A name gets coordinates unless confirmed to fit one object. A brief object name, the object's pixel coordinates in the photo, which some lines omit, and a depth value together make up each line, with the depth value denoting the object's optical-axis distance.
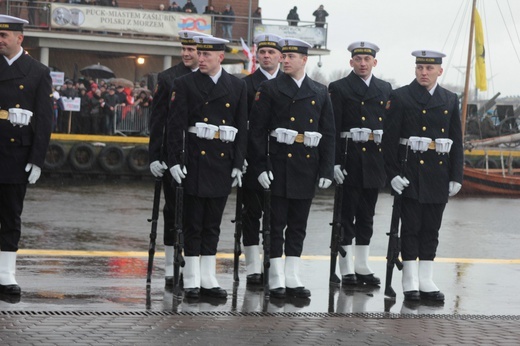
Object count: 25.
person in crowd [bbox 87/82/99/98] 31.25
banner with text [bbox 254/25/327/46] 43.91
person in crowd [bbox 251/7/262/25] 45.53
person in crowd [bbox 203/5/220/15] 43.59
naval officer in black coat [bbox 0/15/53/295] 9.38
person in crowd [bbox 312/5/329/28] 44.50
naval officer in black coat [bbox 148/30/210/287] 10.20
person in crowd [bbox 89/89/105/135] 30.75
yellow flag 38.56
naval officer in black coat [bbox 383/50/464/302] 10.28
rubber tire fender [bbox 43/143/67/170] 27.64
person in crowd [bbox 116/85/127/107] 31.77
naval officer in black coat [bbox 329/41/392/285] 10.92
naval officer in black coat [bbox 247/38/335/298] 10.00
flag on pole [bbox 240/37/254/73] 36.44
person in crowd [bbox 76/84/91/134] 30.70
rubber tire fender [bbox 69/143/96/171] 27.92
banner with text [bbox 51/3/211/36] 41.19
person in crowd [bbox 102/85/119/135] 30.94
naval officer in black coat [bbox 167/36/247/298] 9.62
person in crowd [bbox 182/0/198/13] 42.84
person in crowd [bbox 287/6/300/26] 44.50
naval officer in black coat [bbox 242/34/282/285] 10.66
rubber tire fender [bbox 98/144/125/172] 28.30
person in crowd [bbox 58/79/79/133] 30.44
